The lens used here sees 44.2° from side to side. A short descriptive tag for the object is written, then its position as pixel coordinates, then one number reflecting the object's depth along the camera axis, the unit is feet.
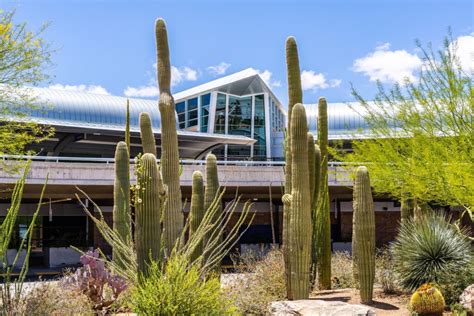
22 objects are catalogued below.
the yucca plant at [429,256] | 36.29
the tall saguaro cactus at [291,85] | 37.37
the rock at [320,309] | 27.17
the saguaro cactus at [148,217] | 27.86
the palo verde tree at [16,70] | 39.81
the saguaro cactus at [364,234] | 34.24
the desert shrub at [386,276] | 38.27
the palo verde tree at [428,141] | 43.18
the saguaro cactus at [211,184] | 38.17
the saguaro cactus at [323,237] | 40.29
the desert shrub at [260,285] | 31.73
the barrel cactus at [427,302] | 30.71
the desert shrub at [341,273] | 43.04
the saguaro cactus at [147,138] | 40.16
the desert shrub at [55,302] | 27.58
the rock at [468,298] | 31.68
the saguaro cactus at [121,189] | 39.26
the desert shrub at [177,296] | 23.49
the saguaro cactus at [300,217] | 32.65
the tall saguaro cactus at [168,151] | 34.86
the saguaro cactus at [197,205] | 37.11
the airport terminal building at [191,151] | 74.33
